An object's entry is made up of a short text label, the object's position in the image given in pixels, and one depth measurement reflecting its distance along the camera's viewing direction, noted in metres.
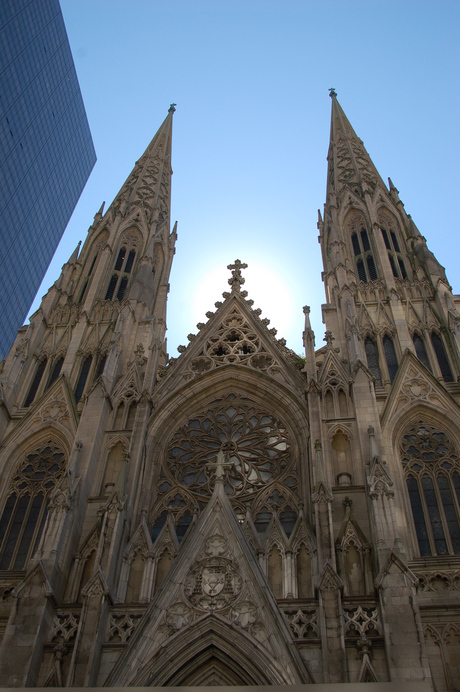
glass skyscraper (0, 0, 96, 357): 41.34
